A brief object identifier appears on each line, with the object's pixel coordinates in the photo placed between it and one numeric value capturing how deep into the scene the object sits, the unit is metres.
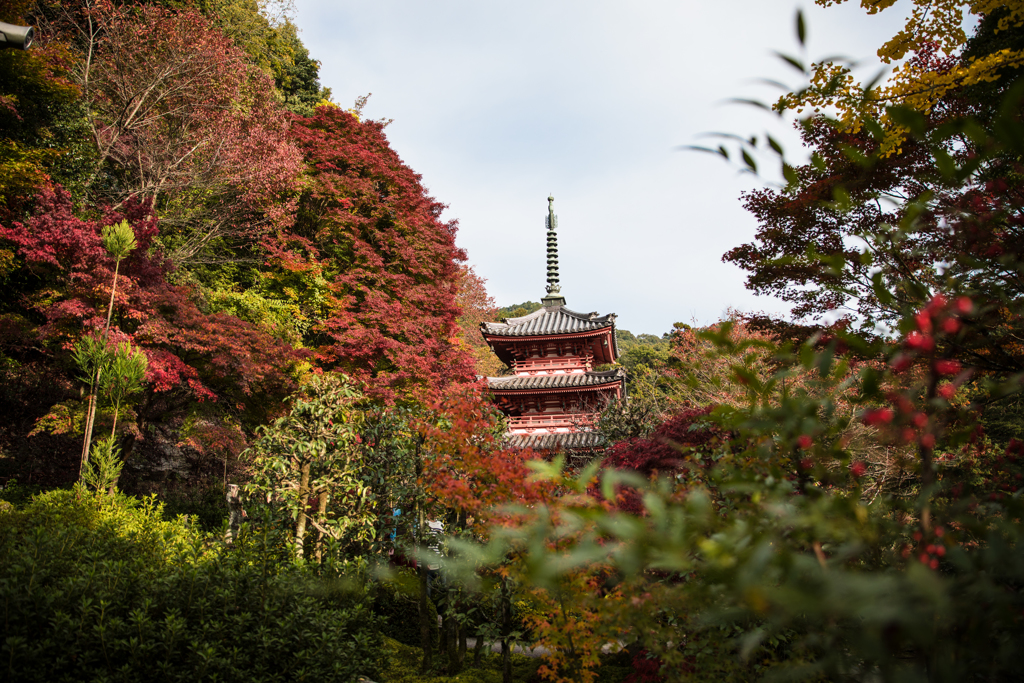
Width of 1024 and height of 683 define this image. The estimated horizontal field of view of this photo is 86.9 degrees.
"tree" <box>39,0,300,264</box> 12.20
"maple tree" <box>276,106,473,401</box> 13.30
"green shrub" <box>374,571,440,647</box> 7.49
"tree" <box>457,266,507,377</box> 24.28
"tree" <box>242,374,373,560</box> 5.61
